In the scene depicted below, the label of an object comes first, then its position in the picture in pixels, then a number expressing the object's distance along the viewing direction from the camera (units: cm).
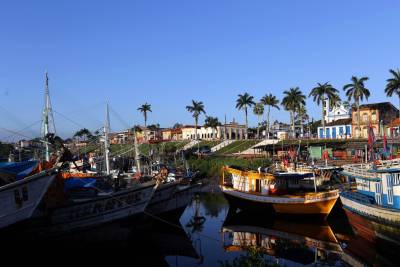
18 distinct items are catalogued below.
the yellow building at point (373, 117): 8125
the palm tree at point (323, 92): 8600
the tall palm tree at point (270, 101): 9919
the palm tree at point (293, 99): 9012
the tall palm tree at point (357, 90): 8169
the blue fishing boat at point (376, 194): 2506
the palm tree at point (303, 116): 12950
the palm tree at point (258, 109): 12150
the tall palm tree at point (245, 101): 10650
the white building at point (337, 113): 10475
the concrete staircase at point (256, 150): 8195
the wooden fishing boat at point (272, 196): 3362
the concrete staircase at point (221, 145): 9619
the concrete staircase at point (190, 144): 10326
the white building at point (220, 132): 12299
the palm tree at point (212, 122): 12118
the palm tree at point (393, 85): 7344
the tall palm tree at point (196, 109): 11112
